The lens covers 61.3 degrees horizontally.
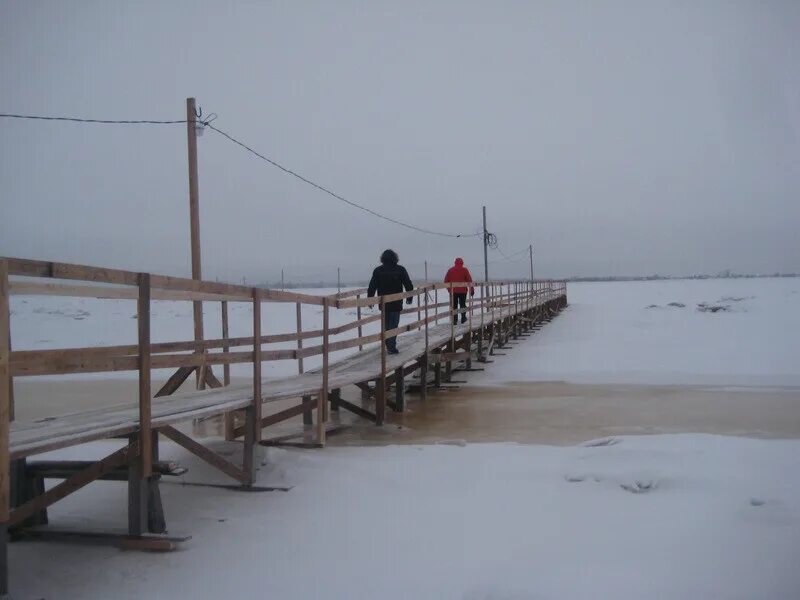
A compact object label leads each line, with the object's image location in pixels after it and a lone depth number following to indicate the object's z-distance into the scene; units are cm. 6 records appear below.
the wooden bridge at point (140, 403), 336
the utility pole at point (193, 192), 891
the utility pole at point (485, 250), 3397
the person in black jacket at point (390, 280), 996
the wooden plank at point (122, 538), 395
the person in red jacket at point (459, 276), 1439
